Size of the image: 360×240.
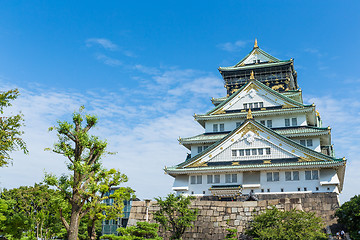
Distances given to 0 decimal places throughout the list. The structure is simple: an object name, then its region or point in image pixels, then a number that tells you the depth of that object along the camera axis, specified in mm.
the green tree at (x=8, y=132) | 18031
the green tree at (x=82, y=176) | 19531
